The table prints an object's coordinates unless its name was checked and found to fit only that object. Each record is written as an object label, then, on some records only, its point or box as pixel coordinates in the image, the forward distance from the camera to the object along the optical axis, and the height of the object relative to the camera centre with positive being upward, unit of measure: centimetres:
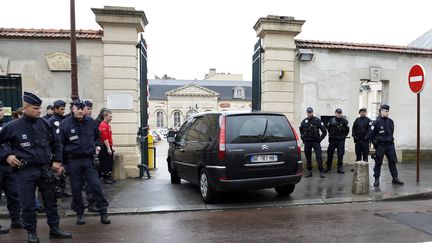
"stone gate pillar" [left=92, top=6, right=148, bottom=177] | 919 +87
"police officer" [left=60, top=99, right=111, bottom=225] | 561 -70
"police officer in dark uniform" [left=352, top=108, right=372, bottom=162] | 973 -64
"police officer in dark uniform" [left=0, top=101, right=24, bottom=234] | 557 -125
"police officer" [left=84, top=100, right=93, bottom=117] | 674 +6
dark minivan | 637 -79
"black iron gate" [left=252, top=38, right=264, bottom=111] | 1067 +95
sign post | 831 +63
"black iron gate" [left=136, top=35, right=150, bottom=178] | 975 +14
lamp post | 842 +118
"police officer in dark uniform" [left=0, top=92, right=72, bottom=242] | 472 -60
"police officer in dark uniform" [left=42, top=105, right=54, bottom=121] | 806 -1
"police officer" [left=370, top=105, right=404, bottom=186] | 805 -73
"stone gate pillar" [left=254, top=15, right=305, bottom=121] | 1013 +134
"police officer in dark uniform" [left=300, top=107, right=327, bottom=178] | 921 -66
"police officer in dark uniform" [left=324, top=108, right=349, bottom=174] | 969 -67
